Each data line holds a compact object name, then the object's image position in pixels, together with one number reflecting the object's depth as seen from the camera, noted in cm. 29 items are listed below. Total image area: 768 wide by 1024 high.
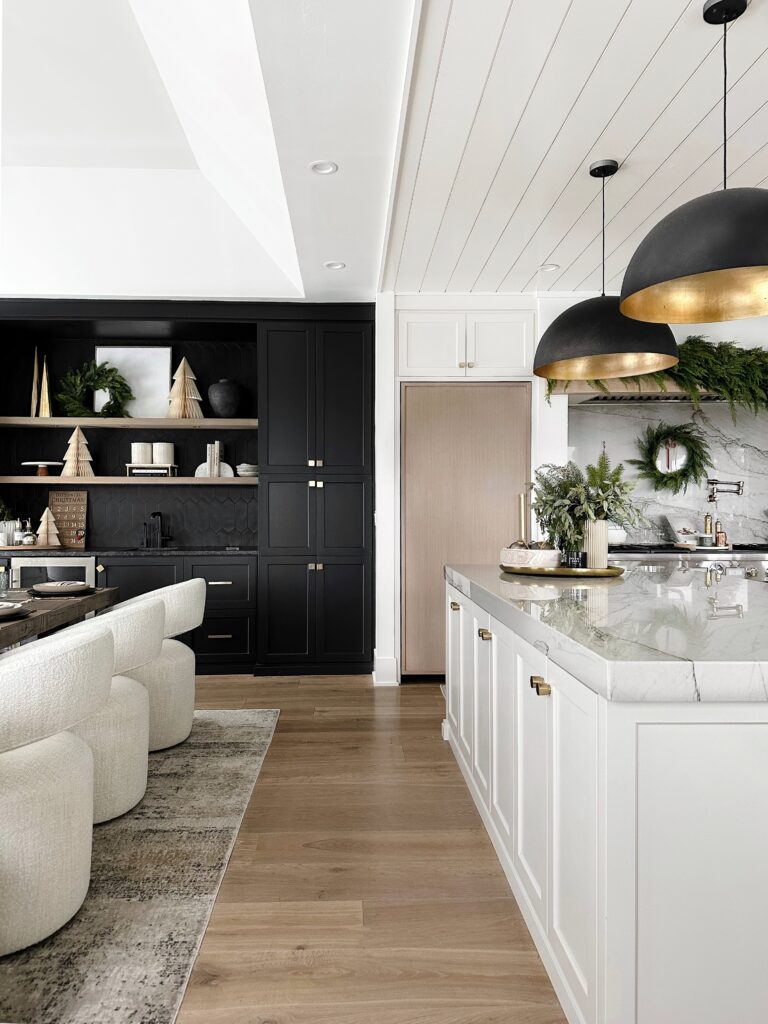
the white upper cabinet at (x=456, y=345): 457
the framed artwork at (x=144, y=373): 515
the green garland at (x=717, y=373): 426
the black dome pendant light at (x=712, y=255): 156
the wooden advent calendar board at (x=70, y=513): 513
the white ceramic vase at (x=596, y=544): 270
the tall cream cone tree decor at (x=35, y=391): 502
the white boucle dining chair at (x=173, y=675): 315
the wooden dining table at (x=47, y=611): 257
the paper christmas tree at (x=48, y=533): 492
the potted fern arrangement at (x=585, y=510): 272
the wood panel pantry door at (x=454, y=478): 459
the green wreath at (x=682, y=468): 472
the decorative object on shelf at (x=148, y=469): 501
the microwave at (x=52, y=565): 464
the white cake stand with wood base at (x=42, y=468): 496
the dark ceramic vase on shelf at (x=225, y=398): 498
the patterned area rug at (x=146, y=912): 157
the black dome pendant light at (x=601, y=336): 247
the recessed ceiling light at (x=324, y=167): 279
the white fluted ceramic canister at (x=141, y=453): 502
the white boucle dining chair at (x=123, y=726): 243
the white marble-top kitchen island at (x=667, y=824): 116
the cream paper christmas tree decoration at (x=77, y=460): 495
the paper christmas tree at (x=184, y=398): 499
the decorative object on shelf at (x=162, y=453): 504
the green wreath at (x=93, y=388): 496
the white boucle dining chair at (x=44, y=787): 167
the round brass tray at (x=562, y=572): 262
